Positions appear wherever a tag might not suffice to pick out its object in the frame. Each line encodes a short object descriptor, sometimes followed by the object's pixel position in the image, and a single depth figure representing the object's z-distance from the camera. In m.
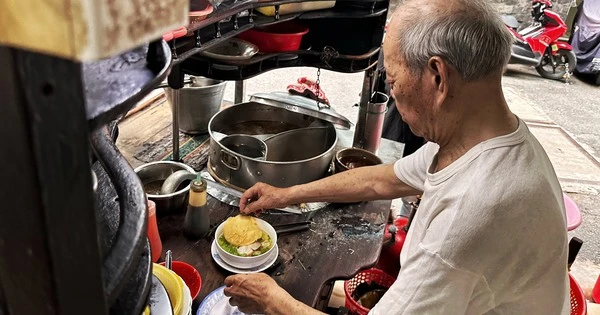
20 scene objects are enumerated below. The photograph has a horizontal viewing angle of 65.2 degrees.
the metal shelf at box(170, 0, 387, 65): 1.81
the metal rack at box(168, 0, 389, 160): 1.93
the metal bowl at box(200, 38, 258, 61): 2.34
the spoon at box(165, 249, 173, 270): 1.73
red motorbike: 8.25
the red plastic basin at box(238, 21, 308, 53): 2.44
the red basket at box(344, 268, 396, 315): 2.56
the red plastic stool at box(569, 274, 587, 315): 2.42
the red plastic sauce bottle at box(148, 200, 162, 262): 1.76
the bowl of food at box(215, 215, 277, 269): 1.94
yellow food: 1.99
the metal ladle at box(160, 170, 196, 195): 2.17
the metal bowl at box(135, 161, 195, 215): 2.13
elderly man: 1.32
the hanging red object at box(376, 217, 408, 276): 2.59
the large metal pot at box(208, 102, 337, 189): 2.28
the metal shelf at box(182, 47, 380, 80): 2.26
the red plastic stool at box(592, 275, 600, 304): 3.08
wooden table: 1.94
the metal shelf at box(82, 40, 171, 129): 0.52
